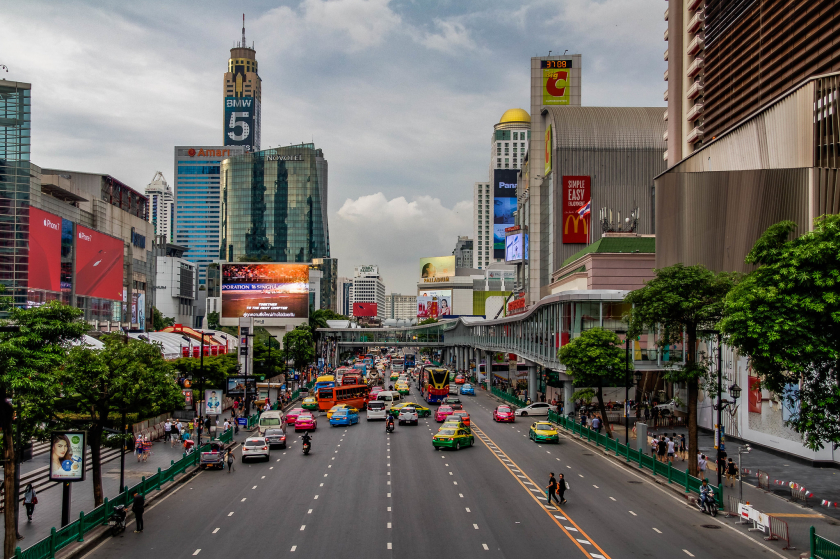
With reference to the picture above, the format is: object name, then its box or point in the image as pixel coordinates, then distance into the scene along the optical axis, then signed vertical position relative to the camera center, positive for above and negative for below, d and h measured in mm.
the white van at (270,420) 50094 -8923
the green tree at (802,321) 19875 -726
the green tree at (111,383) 25484 -3334
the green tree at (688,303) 31562 -374
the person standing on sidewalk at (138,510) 23125 -6989
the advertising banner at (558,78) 129250 +38454
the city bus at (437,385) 74562 -9484
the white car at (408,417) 55594 -9508
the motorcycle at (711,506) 25641 -7450
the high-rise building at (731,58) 42625 +16649
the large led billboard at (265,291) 118000 +130
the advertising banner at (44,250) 85250 +4755
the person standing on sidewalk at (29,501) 24375 -7109
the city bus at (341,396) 65750 -9495
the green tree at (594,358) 49062 -4374
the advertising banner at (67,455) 22391 -5107
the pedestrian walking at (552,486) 26781 -7092
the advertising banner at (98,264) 100375 +3727
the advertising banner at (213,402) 45812 -7041
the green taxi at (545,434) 44594 -8608
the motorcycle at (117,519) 22988 -7319
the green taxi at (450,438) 41031 -8293
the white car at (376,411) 58438 -9537
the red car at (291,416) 54353 -9398
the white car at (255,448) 37844 -8205
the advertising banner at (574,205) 107000 +13161
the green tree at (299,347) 111688 -8628
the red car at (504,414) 58031 -9707
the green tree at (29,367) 18578 -2118
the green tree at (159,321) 158675 -6725
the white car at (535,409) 63500 -10143
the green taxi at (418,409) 57750 -9626
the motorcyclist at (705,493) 25703 -7048
